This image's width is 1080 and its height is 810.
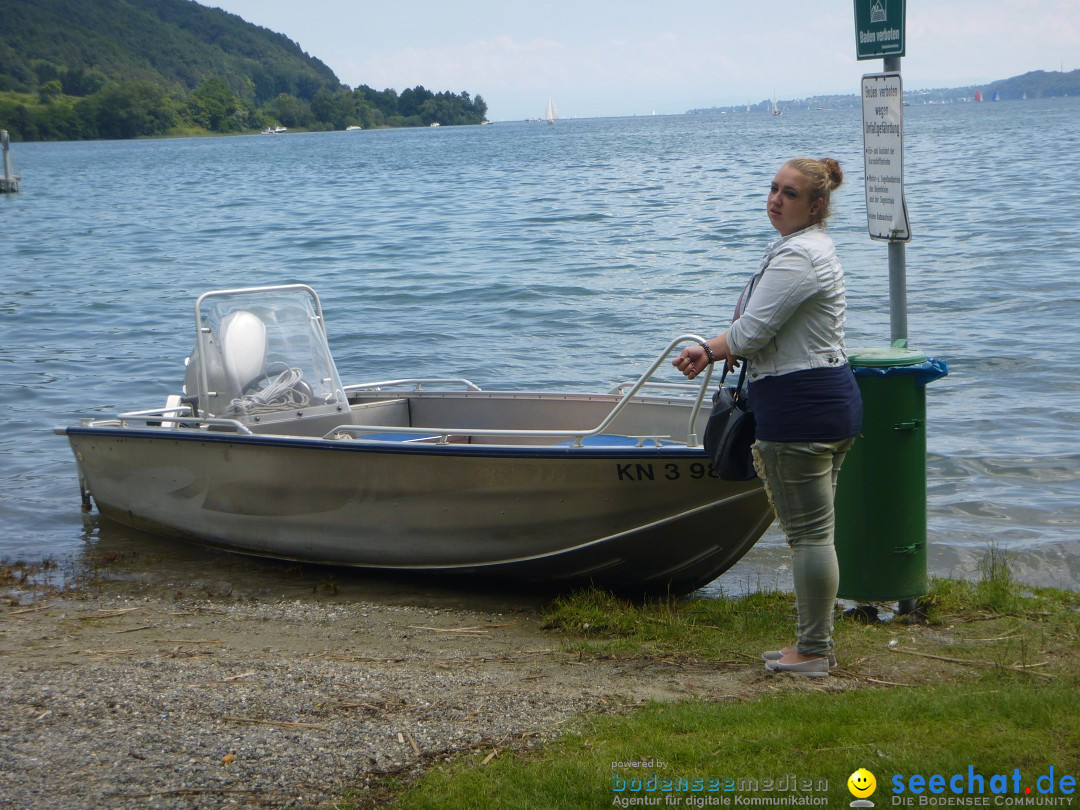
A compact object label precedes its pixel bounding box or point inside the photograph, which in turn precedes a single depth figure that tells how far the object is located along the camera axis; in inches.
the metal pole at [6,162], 2278.7
